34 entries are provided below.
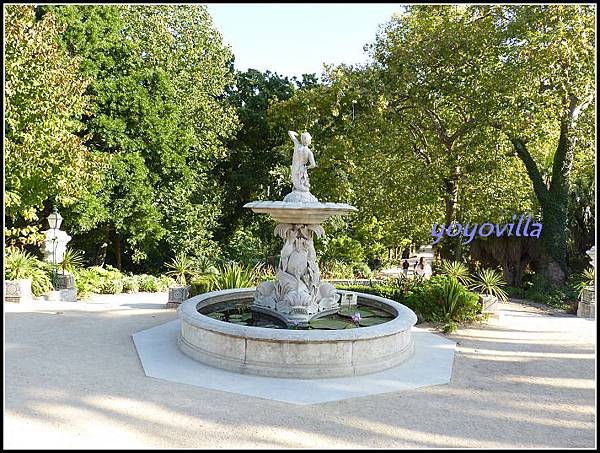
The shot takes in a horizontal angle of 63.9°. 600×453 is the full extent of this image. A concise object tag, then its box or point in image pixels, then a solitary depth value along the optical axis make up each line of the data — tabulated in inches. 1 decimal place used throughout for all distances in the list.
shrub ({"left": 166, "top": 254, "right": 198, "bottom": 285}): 673.5
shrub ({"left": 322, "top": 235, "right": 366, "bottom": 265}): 1017.5
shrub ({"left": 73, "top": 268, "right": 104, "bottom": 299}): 600.1
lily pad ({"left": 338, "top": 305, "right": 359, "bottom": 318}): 401.9
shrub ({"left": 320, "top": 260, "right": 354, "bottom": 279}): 692.5
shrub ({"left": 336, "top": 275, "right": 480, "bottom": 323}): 456.1
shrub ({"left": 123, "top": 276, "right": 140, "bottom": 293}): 660.7
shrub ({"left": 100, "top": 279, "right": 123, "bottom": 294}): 642.2
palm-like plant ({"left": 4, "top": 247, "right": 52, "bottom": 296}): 531.2
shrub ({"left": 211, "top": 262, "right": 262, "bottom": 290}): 506.1
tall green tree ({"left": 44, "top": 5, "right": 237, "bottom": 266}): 741.3
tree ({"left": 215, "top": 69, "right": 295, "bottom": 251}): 936.3
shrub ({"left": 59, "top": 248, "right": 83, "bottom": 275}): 618.0
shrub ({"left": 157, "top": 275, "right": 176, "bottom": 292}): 676.7
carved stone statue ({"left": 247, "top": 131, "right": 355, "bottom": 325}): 366.0
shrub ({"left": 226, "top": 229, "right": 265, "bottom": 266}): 929.5
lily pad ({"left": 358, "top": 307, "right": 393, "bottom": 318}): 411.8
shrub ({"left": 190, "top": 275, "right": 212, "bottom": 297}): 512.7
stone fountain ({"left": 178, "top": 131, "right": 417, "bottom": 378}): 289.7
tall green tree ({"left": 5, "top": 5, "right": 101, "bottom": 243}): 544.4
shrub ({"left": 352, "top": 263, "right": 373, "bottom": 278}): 917.3
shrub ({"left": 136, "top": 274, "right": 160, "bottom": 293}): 671.1
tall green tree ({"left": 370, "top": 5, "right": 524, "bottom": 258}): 705.6
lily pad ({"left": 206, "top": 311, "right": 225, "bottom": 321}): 390.9
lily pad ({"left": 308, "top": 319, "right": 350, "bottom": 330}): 357.1
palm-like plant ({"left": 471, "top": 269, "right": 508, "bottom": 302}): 537.3
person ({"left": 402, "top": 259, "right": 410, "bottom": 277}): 717.0
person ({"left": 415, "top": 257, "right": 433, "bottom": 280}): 594.9
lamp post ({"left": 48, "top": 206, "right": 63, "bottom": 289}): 622.1
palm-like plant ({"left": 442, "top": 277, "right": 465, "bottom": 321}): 454.6
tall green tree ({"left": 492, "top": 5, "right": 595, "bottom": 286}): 629.9
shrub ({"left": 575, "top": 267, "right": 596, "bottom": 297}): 596.2
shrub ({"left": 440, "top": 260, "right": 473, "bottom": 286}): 577.0
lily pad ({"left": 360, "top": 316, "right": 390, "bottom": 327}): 379.4
